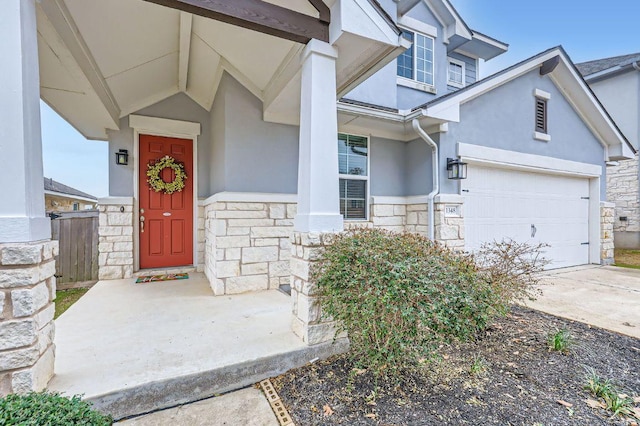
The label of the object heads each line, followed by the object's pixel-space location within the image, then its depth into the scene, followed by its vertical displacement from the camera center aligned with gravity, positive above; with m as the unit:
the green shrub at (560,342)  2.68 -1.25
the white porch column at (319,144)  2.68 +0.58
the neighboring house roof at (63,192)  8.63 +0.48
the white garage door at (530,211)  5.43 -0.07
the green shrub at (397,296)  2.04 -0.67
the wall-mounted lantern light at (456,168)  4.89 +0.65
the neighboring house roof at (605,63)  8.84 +4.75
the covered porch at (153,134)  1.80 +0.65
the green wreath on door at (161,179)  5.04 +0.54
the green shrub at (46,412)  1.11 -0.83
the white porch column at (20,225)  1.72 -0.12
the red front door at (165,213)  5.04 -0.12
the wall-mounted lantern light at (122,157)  4.75 +0.80
